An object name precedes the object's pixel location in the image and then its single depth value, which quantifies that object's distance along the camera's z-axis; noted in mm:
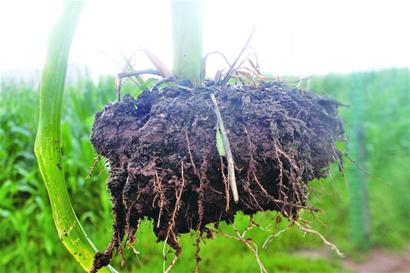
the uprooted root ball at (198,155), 424
